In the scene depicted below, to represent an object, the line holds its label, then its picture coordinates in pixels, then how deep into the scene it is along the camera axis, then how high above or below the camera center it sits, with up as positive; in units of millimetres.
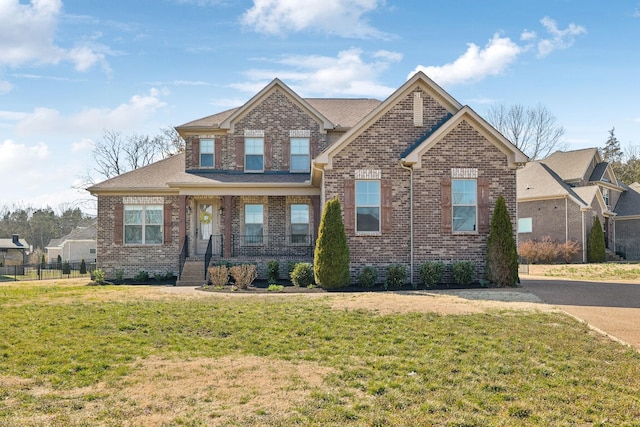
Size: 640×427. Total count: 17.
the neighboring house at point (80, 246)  60688 -1057
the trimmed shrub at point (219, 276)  16656 -1242
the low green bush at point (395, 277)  16016 -1253
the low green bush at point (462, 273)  16141 -1145
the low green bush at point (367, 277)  16031 -1246
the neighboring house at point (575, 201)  33281 +2191
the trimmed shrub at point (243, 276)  16016 -1195
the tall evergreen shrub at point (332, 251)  15812 -467
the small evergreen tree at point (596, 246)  32625 -716
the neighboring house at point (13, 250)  53159 -1296
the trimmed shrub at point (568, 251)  31734 -981
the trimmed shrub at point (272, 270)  18484 -1179
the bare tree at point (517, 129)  49969 +9844
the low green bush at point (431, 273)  16047 -1140
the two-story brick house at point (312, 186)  16781 +1743
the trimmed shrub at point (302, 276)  16547 -1239
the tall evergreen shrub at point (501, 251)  15734 -479
